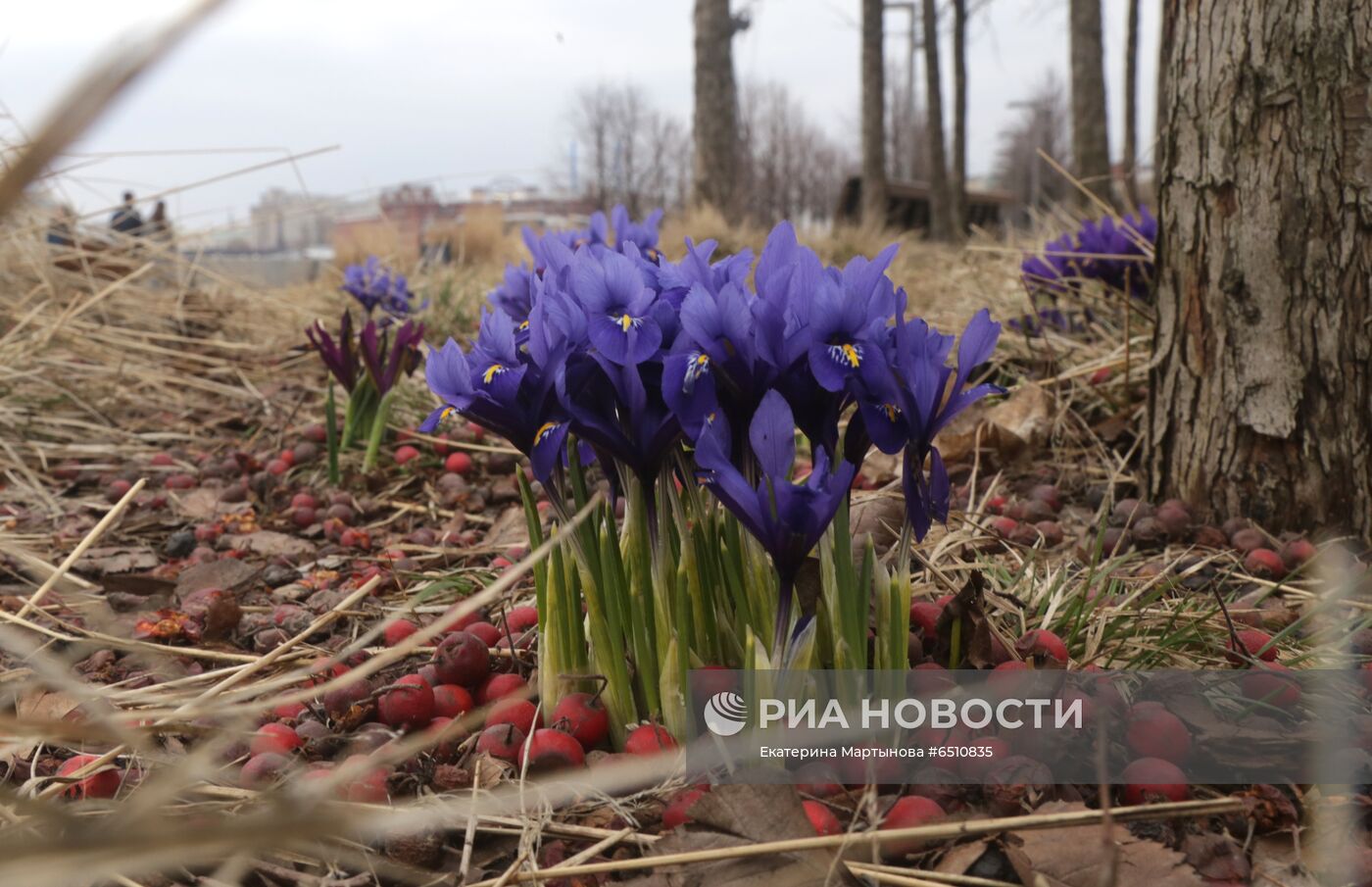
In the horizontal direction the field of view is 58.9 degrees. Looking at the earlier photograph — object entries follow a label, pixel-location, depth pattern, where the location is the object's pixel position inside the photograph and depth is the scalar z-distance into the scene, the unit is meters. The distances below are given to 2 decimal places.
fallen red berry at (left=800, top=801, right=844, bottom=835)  0.26
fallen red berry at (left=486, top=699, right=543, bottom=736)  0.32
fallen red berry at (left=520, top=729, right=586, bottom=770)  0.29
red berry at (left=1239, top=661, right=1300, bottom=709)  0.32
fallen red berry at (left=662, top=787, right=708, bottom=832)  0.27
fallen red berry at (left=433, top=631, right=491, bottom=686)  0.33
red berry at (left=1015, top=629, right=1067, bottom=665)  0.32
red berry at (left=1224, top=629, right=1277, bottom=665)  0.34
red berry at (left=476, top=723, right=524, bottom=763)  0.30
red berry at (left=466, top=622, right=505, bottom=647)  0.36
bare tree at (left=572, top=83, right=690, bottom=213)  23.93
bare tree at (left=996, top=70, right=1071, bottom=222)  32.25
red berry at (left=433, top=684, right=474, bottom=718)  0.32
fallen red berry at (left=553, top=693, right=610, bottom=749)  0.30
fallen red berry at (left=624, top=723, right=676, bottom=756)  0.29
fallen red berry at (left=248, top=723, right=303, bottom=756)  0.31
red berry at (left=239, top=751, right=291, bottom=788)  0.29
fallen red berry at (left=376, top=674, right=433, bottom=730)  0.32
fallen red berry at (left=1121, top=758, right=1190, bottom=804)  0.28
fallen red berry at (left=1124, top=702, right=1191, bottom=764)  0.29
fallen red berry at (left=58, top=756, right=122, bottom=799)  0.30
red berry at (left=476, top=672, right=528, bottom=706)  0.33
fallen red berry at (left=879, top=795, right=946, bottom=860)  0.26
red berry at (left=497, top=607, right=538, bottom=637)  0.37
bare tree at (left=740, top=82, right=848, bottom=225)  23.30
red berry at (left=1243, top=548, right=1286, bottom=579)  0.45
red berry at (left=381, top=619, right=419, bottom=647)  0.37
